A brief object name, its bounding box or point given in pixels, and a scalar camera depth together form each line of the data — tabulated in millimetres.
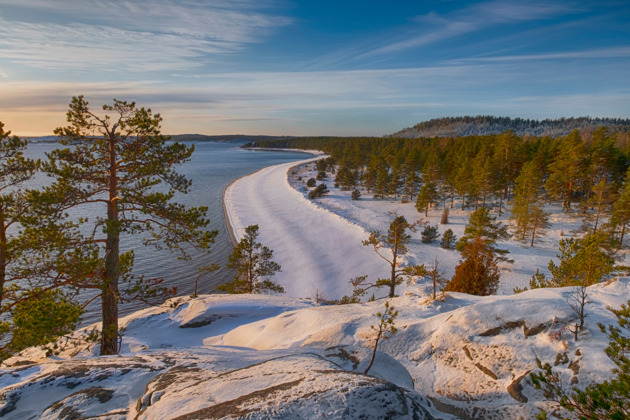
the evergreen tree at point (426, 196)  46406
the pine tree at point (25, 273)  7914
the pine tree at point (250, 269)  21375
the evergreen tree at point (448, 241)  35000
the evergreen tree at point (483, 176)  42744
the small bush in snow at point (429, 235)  36344
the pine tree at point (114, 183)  9320
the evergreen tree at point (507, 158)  47938
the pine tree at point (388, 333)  8995
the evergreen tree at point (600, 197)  31234
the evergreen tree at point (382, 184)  60094
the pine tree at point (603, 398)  3494
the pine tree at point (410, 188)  56375
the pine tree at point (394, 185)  60031
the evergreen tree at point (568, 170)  38344
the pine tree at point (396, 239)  16402
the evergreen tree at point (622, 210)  26994
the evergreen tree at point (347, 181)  69438
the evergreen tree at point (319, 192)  60031
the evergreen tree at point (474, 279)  16328
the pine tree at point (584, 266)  13668
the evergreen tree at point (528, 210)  34438
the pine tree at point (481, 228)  27500
